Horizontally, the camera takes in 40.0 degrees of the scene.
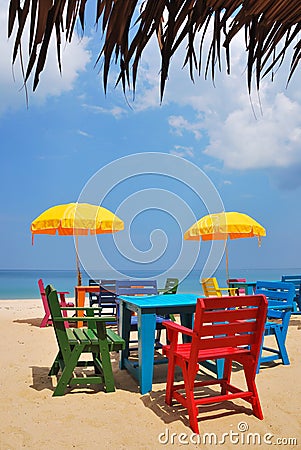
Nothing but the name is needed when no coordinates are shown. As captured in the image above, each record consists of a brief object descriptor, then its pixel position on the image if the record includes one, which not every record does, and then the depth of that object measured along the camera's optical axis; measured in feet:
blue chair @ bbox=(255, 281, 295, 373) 14.10
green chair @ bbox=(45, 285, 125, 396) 11.31
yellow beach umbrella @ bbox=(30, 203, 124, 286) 22.94
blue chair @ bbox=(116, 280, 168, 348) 16.51
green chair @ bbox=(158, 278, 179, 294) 18.98
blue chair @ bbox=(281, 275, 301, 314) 24.72
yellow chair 22.34
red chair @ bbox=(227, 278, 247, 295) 26.10
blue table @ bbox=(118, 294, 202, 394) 11.60
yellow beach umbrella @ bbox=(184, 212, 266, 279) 26.53
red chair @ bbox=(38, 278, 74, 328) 21.74
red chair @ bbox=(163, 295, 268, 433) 9.27
